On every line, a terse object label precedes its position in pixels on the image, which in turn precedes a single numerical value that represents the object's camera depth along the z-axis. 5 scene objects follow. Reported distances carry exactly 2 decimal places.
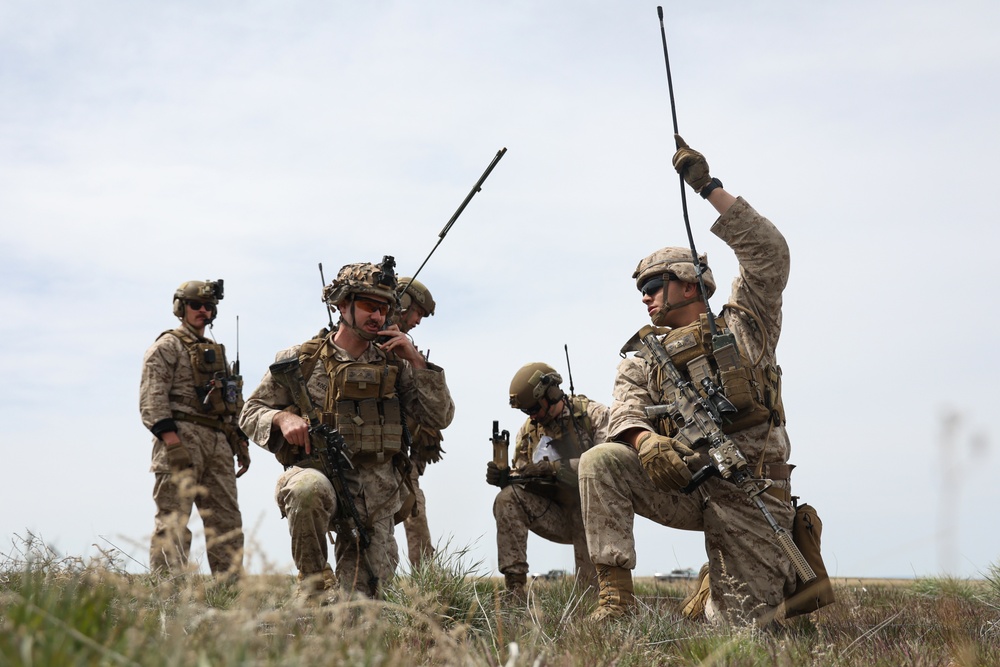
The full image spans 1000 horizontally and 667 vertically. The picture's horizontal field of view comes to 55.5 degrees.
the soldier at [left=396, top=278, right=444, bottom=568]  8.40
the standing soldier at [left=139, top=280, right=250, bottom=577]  9.02
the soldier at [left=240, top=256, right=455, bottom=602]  6.00
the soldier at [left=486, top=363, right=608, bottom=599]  8.14
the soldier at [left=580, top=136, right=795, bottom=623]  5.45
